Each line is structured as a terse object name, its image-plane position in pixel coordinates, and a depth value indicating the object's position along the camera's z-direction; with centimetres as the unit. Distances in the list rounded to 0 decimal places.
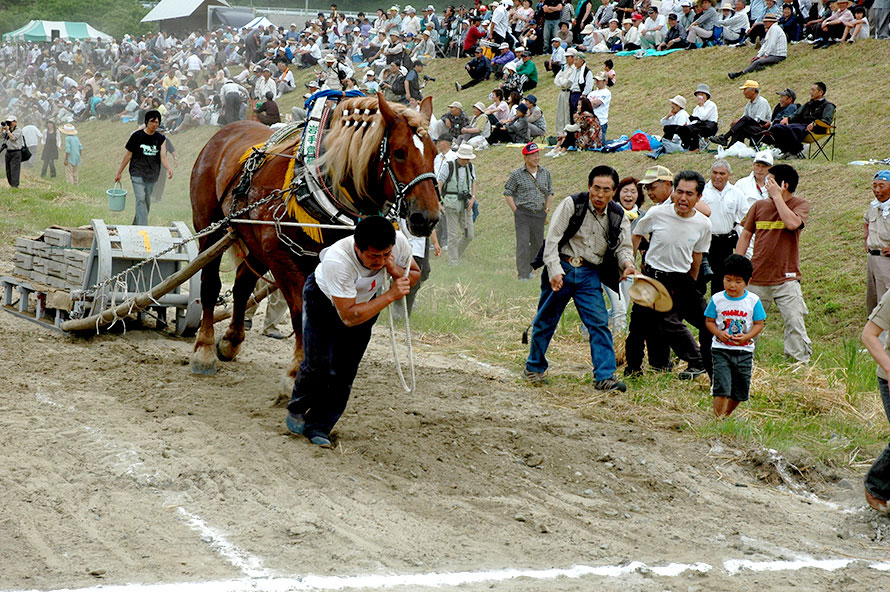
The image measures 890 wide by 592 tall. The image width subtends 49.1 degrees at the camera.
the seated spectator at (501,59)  2594
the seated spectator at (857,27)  1902
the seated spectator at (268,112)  2076
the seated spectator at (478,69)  2627
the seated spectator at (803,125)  1481
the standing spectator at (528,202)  1355
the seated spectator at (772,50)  1936
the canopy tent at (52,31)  4994
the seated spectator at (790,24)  2002
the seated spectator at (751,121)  1504
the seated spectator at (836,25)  1919
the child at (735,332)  713
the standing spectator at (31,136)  3084
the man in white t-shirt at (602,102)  1872
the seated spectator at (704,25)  2195
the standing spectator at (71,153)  2753
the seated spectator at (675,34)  2266
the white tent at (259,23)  3828
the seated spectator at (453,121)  1892
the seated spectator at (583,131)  1831
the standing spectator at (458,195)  1434
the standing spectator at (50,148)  2959
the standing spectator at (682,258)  845
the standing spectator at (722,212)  977
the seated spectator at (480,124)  2067
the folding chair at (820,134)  1485
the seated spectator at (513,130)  2028
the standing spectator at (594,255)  801
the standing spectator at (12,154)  2327
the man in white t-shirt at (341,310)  554
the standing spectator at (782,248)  926
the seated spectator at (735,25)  2130
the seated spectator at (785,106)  1538
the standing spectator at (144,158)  1449
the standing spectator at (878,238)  930
